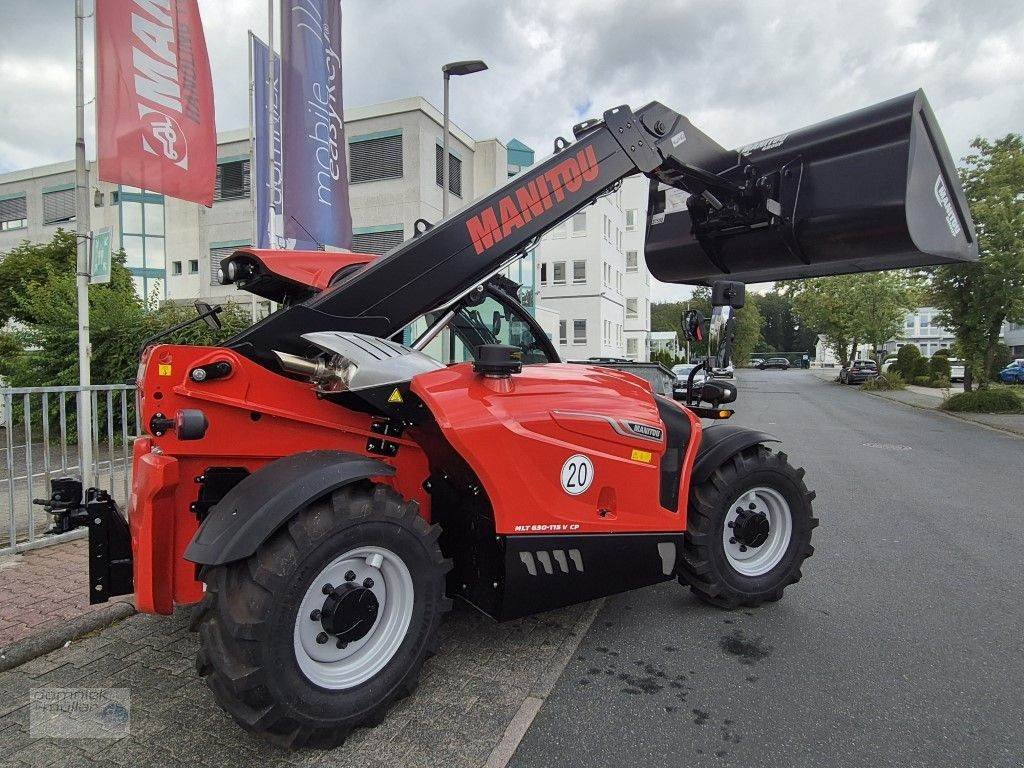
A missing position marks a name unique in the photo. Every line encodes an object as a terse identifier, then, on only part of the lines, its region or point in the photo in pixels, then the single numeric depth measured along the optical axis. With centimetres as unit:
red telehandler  246
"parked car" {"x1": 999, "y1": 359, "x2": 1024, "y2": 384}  3959
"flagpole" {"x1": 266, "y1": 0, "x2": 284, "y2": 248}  895
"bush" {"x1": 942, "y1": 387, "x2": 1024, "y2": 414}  1939
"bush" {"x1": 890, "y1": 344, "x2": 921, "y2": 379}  3594
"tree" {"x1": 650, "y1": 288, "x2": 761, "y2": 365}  8075
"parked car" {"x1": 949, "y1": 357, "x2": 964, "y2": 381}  3825
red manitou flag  600
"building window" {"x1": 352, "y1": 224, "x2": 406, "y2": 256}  2184
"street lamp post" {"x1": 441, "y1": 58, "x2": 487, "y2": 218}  1260
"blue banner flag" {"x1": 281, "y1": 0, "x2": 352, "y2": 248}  854
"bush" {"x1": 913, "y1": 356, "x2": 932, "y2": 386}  3544
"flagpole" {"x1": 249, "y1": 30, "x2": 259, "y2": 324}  942
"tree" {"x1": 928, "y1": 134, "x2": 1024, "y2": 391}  1791
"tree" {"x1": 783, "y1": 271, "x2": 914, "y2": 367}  3447
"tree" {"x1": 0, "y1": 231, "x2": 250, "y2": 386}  958
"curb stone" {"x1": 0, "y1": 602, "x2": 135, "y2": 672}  321
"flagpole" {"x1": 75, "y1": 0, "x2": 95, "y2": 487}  592
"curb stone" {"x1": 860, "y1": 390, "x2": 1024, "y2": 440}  1455
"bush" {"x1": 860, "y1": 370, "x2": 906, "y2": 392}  3180
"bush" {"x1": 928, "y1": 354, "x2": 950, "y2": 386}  3494
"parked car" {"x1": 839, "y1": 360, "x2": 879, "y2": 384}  3800
